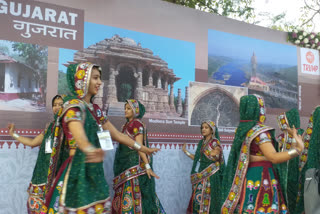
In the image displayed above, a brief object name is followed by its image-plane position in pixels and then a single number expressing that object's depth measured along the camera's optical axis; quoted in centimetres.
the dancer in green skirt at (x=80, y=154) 220
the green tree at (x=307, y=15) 934
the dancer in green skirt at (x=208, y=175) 460
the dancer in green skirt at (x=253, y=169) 281
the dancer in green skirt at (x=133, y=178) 413
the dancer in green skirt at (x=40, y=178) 337
